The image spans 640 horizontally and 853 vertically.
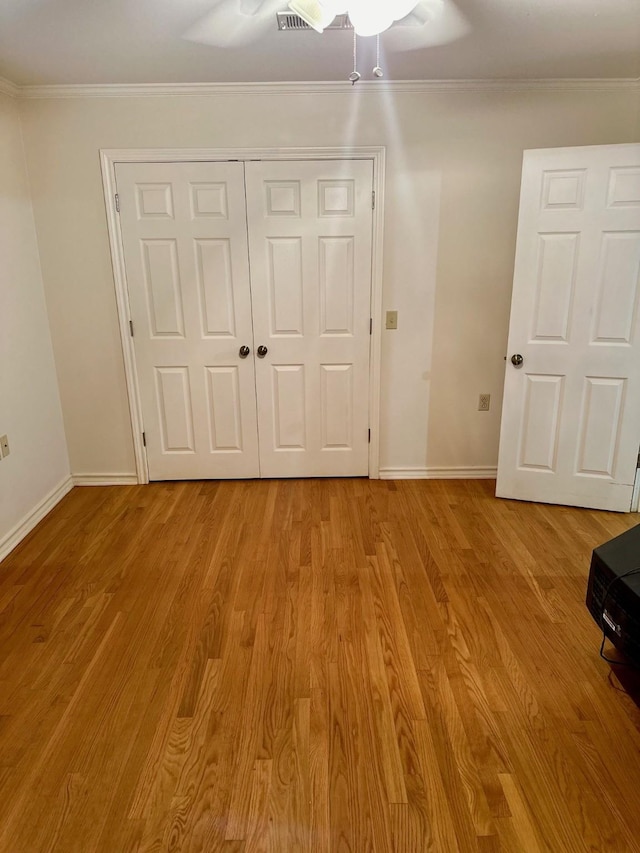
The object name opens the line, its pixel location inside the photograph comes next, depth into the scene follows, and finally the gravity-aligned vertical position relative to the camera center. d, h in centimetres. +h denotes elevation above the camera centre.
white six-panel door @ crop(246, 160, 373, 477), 314 -16
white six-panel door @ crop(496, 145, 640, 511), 280 -28
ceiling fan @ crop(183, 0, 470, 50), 168 +101
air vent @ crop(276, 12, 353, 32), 204 +100
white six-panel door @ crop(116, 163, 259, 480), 313 -16
